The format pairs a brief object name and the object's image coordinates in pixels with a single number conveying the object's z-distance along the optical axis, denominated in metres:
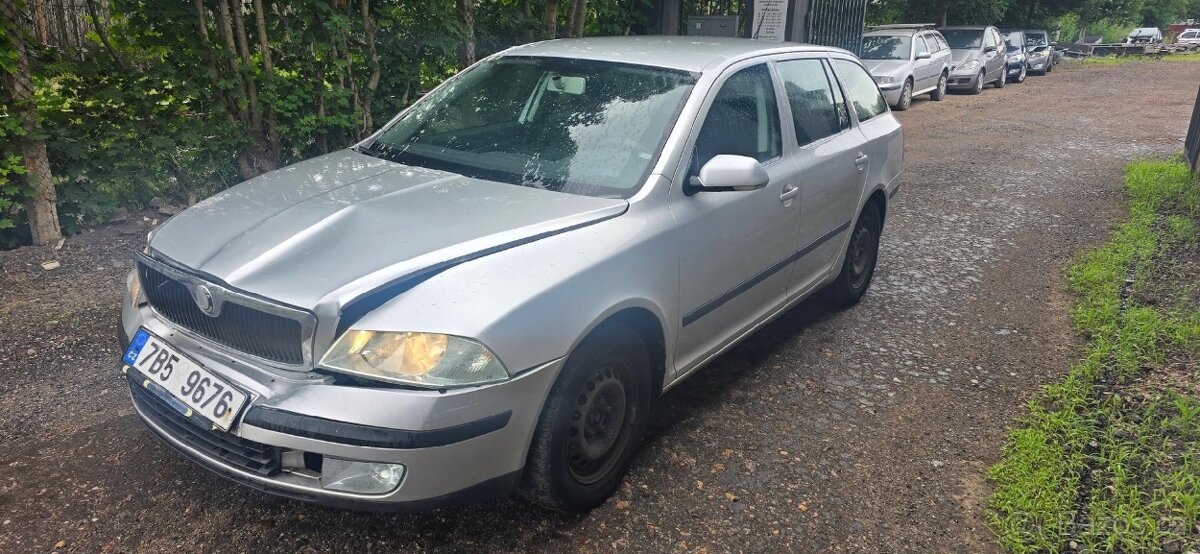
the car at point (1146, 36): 42.06
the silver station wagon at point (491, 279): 2.38
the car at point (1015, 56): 21.17
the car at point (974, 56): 18.08
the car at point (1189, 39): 43.50
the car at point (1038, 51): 23.62
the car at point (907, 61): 14.55
